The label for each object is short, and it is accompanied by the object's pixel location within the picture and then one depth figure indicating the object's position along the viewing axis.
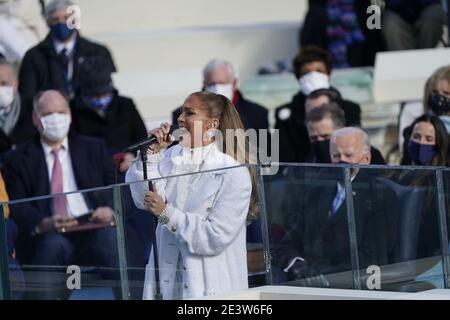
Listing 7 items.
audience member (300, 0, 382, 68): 14.50
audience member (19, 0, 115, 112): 13.28
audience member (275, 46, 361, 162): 12.20
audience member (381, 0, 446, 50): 14.16
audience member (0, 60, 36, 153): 12.94
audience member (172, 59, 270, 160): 12.18
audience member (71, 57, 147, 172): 12.51
